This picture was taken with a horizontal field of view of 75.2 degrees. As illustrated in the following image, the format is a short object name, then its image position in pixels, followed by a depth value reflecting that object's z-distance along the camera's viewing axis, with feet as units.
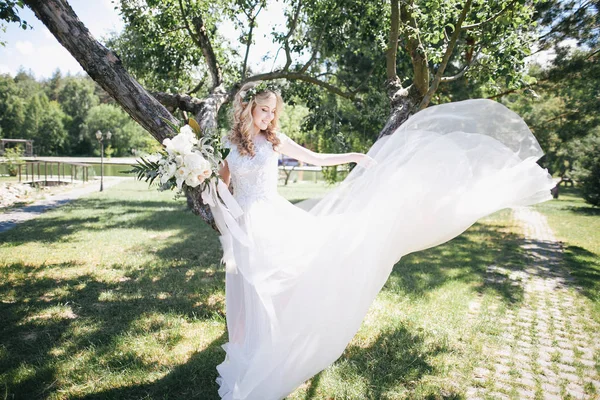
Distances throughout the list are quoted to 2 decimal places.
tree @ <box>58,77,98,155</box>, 203.10
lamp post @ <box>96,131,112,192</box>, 69.22
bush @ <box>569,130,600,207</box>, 57.00
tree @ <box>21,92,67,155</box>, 181.57
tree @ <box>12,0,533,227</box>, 12.99
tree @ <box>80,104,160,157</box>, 189.06
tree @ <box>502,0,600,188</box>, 26.53
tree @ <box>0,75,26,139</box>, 173.78
